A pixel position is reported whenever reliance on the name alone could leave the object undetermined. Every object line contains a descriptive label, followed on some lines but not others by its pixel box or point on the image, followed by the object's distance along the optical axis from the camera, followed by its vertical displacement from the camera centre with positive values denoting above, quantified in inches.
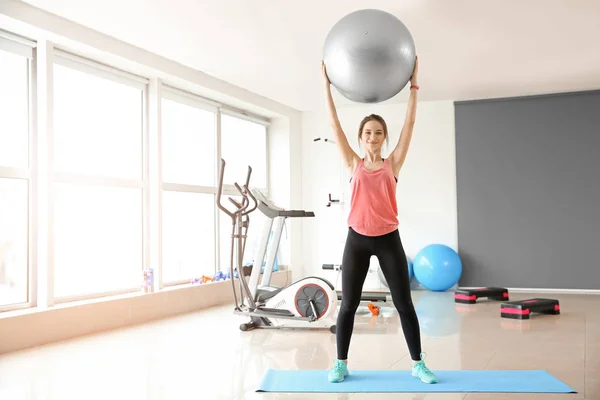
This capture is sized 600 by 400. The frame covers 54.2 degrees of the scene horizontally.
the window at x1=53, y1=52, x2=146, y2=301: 192.4 +11.9
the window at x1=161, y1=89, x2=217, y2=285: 242.1 +10.7
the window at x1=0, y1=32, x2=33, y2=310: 171.6 +12.1
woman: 110.4 -4.8
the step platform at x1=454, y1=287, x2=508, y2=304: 244.1 -36.1
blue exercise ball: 276.4 -27.7
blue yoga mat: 108.0 -33.4
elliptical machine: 175.2 -27.5
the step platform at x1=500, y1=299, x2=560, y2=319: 199.8 -34.8
